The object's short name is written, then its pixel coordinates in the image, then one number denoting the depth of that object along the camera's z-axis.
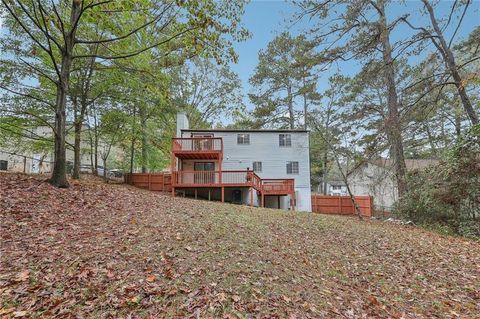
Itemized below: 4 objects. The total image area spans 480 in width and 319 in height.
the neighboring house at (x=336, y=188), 38.33
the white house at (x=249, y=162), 16.61
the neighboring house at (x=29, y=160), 15.81
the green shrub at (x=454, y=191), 9.50
